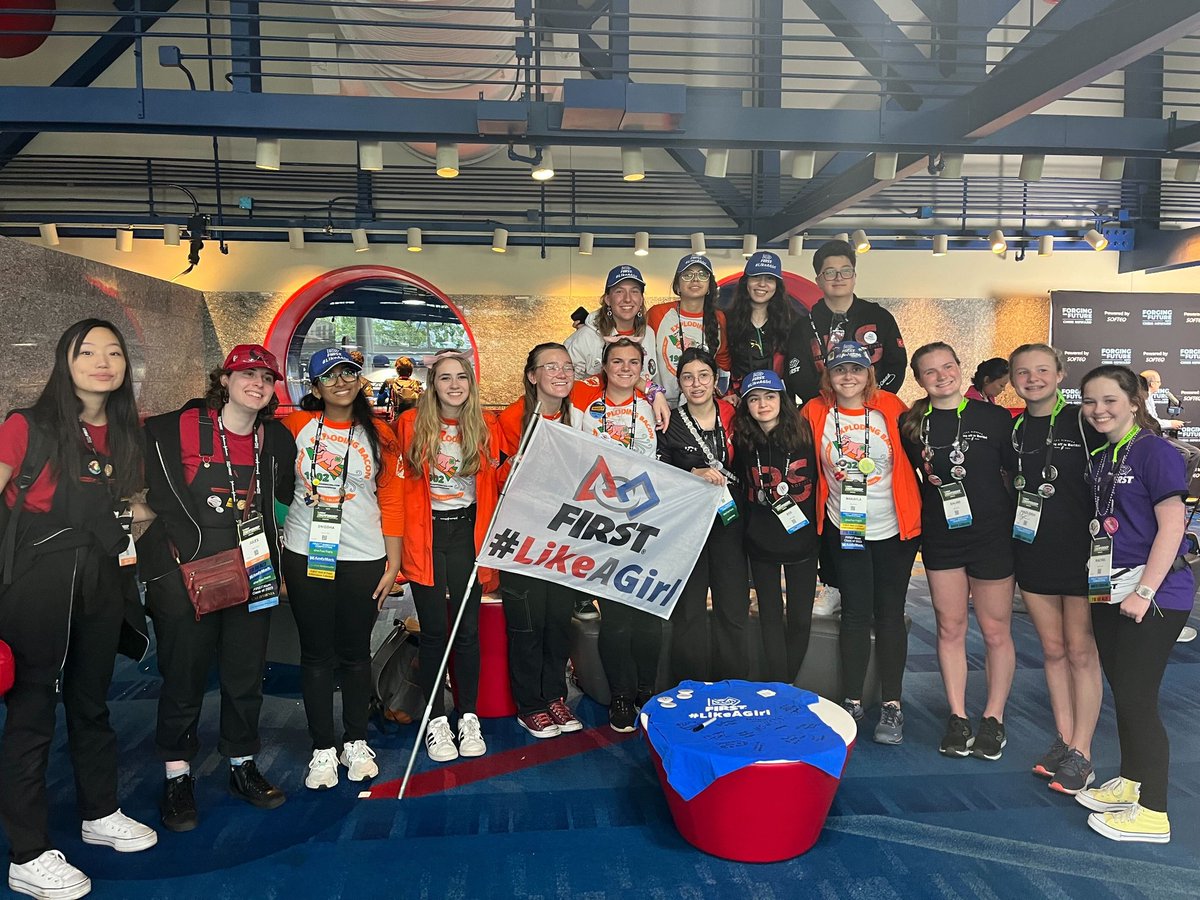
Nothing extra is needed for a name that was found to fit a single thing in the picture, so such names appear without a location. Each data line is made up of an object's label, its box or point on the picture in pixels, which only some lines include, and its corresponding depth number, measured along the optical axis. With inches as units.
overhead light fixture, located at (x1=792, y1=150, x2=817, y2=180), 202.4
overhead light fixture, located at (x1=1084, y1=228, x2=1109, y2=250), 324.5
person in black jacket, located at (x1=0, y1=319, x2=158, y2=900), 93.6
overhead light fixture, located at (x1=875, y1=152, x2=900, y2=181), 197.4
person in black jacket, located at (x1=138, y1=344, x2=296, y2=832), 106.4
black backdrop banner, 372.8
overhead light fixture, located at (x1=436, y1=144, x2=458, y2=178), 186.5
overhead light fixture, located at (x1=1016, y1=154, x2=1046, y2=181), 204.4
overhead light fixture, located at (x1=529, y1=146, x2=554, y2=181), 202.8
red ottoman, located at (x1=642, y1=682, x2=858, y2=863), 96.6
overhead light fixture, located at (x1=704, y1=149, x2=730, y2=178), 203.5
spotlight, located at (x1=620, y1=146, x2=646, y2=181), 188.9
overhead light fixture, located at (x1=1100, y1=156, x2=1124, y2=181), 205.6
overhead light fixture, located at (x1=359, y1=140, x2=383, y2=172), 184.4
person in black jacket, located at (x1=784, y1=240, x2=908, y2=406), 147.8
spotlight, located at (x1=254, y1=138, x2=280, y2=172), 183.0
